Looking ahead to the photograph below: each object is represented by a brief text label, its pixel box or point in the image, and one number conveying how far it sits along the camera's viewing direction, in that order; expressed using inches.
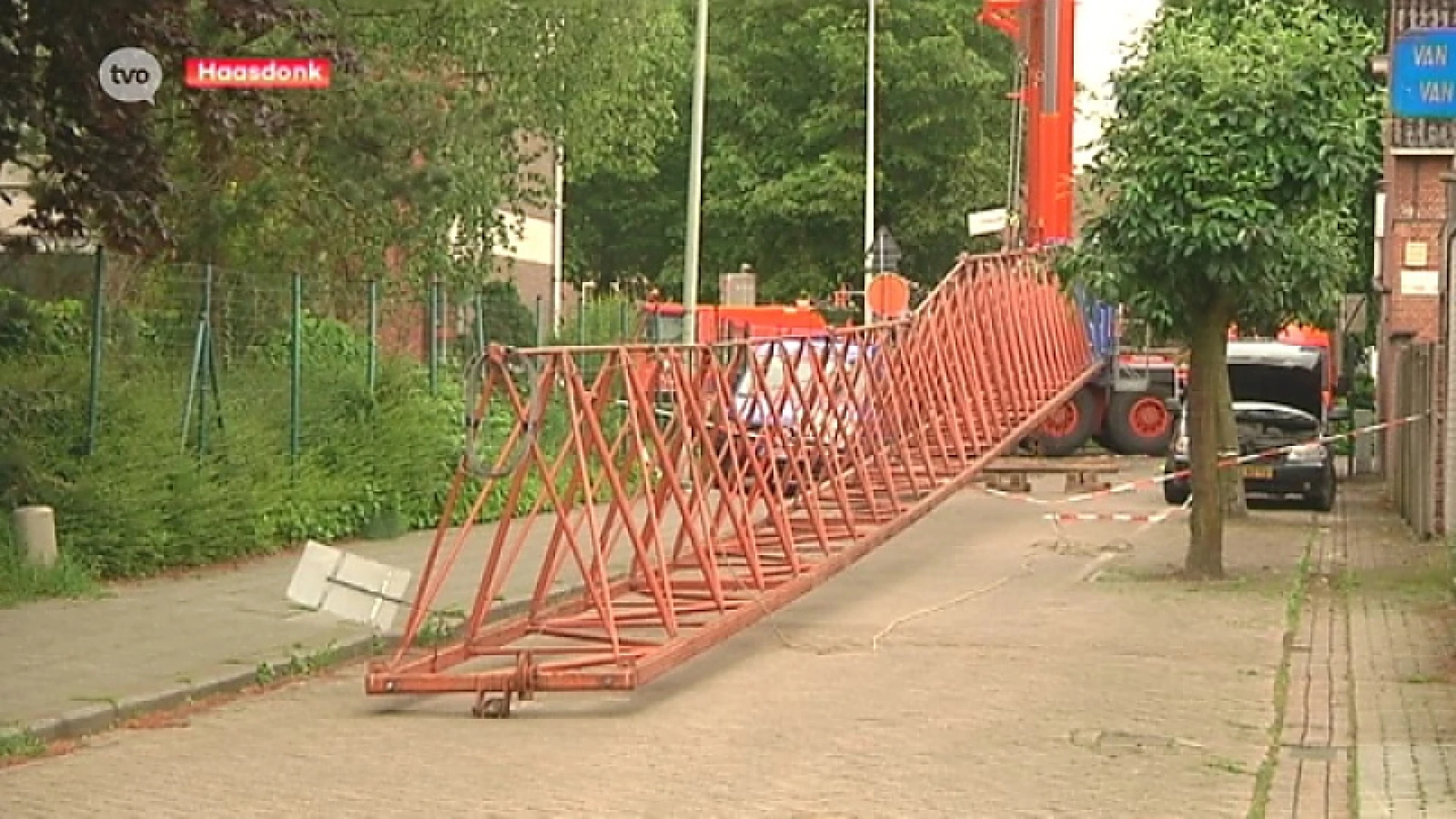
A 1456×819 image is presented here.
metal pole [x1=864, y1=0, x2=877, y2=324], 2092.8
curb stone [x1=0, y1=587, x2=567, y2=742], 464.1
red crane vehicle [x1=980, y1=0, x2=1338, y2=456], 1173.1
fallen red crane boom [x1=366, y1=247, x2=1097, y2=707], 522.0
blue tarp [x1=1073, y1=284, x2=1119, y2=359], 1189.1
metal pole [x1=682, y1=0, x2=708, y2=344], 1104.8
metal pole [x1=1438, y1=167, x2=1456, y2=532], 773.9
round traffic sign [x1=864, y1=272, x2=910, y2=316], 1274.6
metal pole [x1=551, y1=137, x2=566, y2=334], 1566.2
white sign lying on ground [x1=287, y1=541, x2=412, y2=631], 575.2
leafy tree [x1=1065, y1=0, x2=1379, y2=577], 770.8
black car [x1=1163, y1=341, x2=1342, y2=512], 1167.6
